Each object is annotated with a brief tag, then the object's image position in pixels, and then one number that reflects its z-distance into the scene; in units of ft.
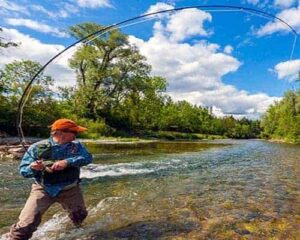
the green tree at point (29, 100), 80.16
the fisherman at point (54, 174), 12.52
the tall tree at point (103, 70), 125.80
